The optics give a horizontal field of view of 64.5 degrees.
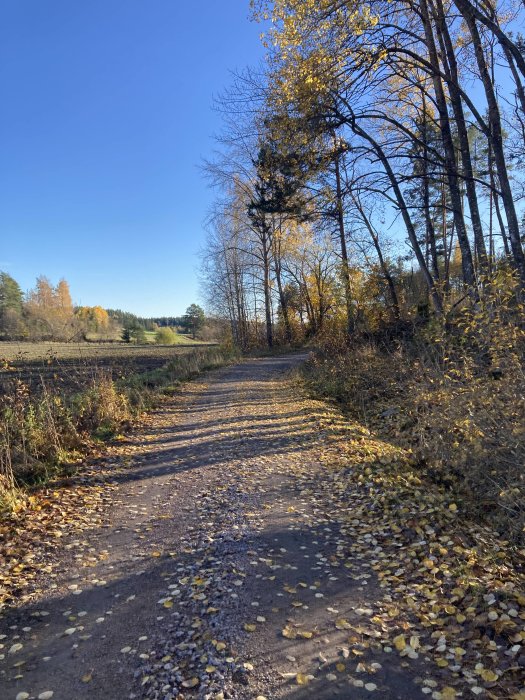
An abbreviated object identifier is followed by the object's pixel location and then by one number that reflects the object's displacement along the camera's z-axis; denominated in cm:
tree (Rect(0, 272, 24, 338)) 5314
